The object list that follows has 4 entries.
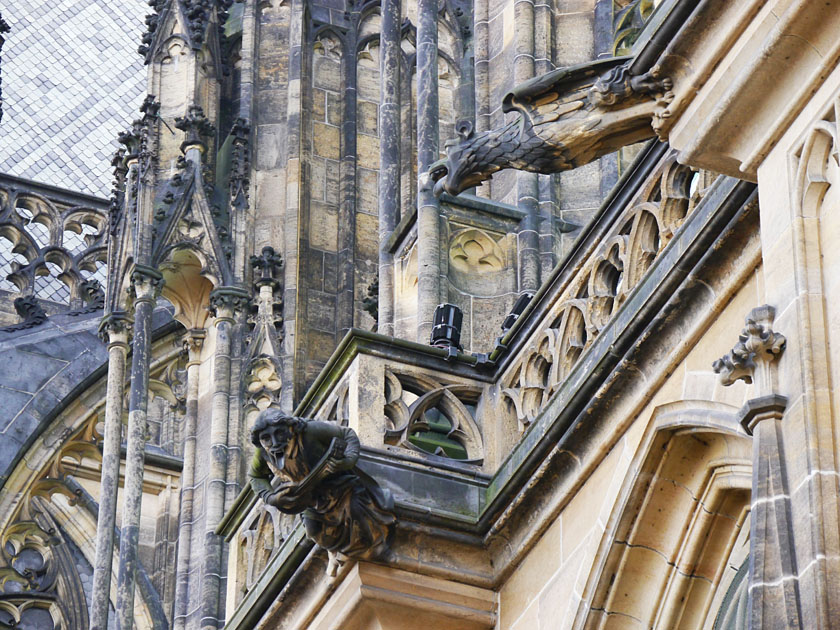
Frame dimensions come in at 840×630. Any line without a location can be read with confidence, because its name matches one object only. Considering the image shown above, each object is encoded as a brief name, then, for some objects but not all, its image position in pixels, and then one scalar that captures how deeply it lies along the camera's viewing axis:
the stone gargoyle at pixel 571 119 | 14.70
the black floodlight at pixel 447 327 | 19.86
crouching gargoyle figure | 17.53
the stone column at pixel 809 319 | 12.22
